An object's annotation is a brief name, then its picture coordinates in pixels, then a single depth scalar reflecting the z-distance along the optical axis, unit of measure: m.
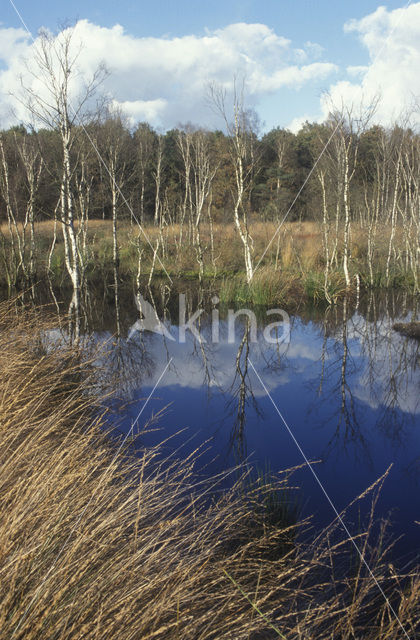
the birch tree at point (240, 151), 13.13
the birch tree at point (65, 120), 9.02
